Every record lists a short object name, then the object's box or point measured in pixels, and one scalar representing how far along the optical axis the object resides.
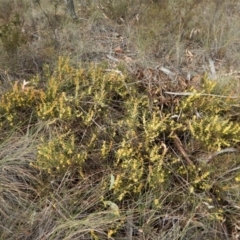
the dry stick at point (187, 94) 2.15
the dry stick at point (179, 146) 1.96
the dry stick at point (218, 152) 1.92
